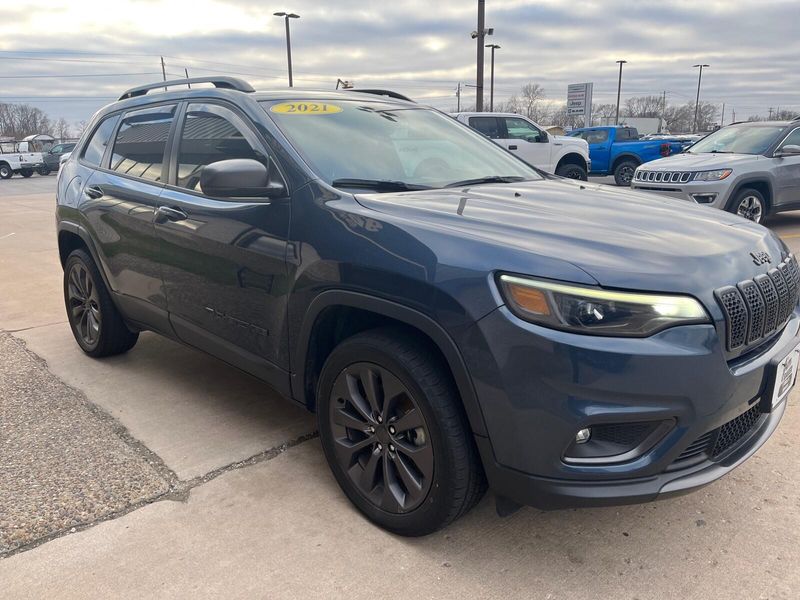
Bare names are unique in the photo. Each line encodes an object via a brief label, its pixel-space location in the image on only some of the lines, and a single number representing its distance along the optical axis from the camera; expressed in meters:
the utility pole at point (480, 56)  19.09
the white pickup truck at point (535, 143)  14.43
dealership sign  44.34
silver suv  8.79
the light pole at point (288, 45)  33.19
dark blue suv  2.01
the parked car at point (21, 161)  32.78
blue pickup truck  18.41
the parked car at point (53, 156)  34.47
